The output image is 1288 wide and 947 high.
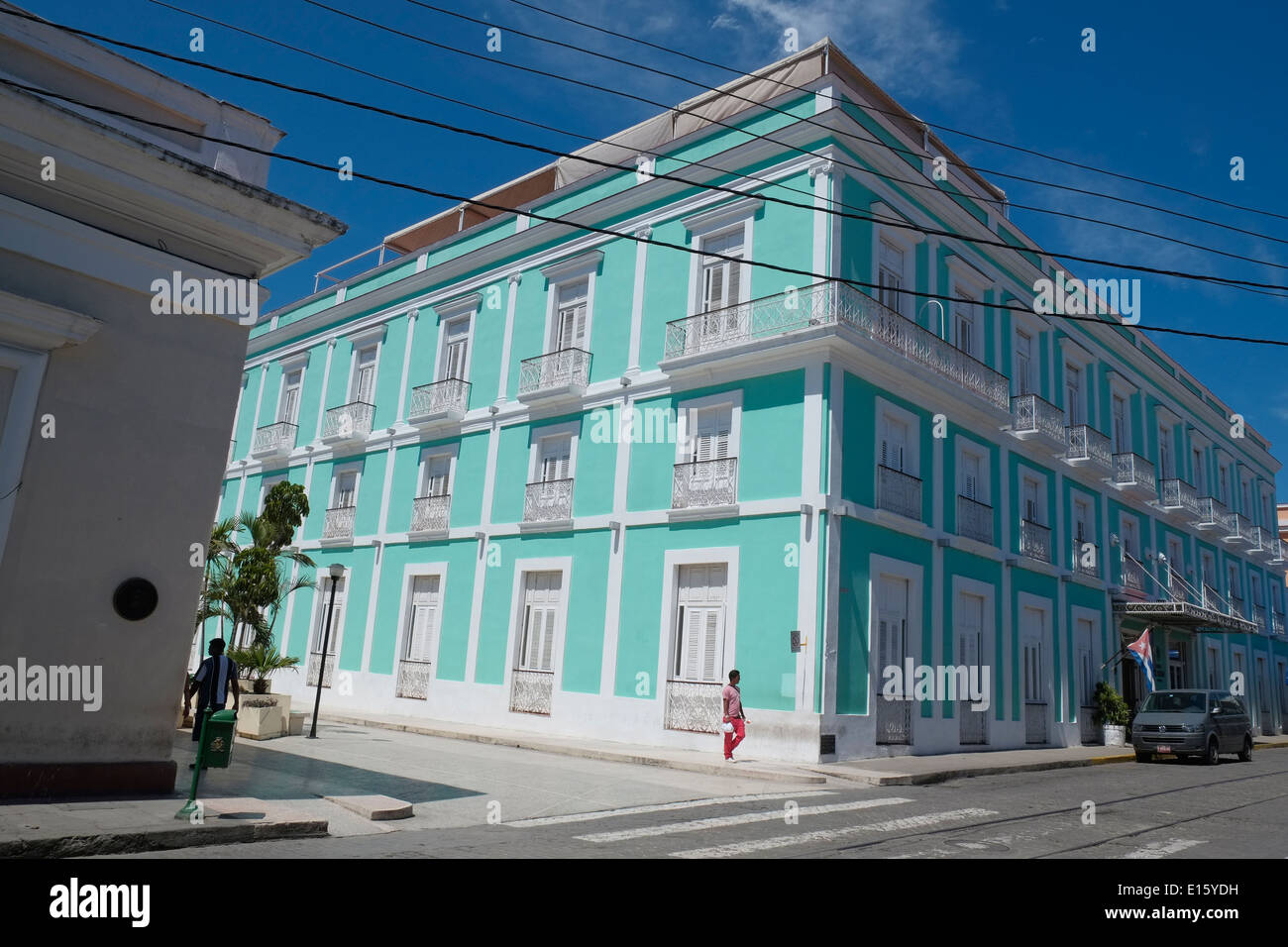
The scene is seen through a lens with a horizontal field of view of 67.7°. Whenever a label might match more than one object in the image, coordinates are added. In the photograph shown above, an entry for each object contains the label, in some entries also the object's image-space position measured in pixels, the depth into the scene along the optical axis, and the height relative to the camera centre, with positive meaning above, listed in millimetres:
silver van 18953 -471
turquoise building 16859 +4437
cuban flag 23562 +1143
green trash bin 7527 -803
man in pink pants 14859 -639
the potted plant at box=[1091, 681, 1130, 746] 22672 -363
